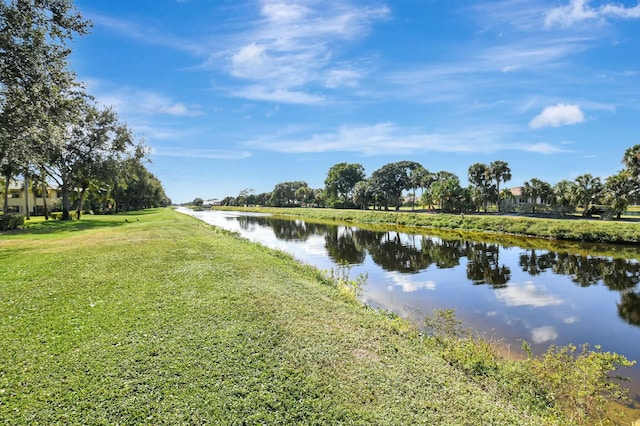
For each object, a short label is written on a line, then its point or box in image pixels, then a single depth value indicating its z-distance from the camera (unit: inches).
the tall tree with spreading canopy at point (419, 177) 3566.4
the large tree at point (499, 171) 2839.6
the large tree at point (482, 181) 2977.9
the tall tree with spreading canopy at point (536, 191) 2773.1
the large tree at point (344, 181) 4315.9
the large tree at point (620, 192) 1847.9
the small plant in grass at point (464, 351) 276.4
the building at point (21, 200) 2496.3
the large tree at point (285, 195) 5984.3
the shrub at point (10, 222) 967.6
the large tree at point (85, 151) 1438.2
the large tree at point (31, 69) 620.1
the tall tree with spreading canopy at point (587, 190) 2144.4
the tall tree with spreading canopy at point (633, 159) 1857.8
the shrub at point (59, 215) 1631.4
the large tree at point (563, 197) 2219.9
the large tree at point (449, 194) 2903.5
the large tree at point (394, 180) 3700.8
